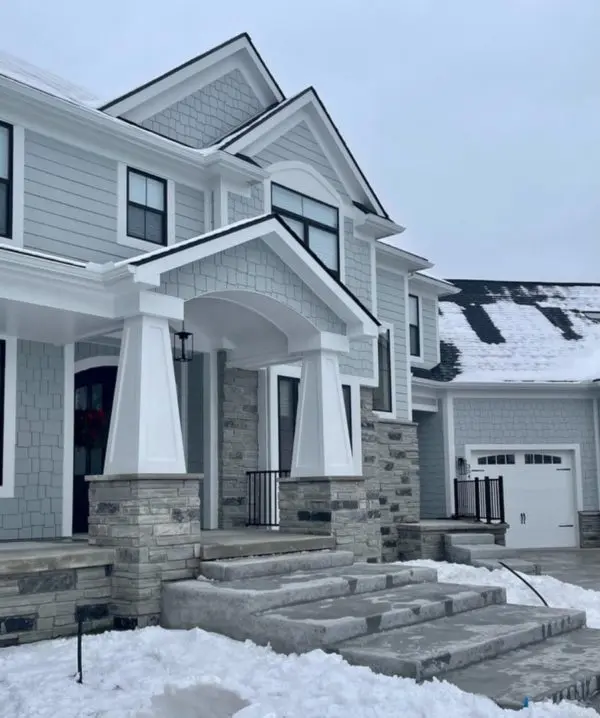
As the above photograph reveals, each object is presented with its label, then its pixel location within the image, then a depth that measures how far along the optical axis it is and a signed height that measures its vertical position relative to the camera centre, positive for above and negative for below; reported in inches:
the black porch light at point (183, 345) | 405.7 +67.6
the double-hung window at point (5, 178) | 377.1 +134.5
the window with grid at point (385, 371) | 608.3 +76.2
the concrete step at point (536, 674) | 215.5 -53.6
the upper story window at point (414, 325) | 700.9 +124.9
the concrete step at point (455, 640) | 231.3 -48.2
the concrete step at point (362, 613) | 254.4 -43.0
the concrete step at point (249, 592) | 280.5 -39.4
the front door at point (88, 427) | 415.8 +26.4
